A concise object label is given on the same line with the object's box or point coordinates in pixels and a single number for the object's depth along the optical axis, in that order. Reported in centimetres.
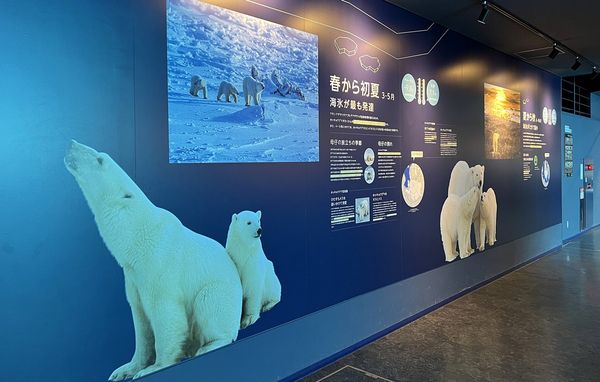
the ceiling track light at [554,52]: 564
